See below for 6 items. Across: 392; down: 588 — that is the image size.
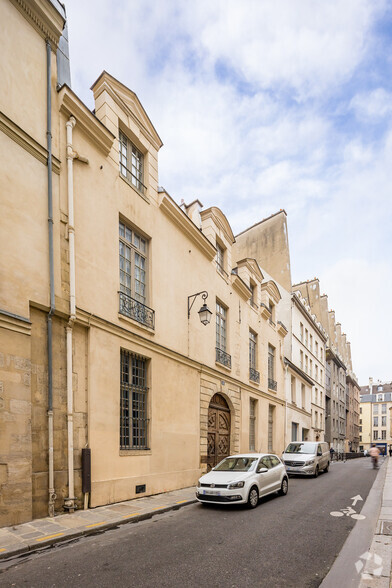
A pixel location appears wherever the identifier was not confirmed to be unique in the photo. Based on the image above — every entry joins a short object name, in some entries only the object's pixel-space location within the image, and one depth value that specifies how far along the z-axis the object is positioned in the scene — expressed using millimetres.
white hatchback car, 8836
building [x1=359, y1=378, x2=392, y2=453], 80500
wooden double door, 14594
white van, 15773
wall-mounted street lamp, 11992
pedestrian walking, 21295
